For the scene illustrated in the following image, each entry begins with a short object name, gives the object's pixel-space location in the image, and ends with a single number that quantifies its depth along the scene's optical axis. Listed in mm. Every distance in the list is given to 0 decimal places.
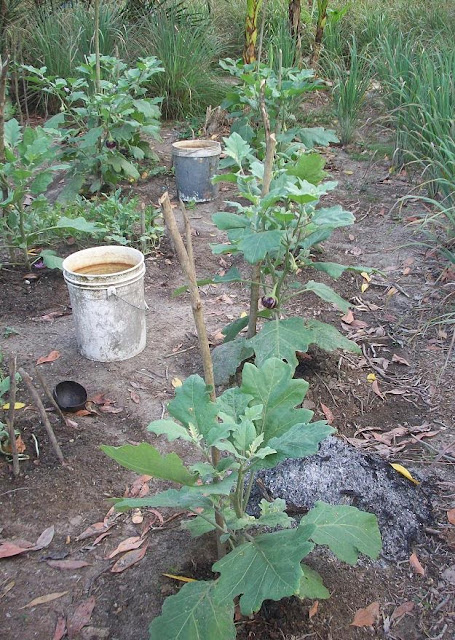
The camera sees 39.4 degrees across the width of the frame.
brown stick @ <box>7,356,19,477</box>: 2416
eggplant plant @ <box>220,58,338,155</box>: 4578
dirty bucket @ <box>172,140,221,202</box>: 5395
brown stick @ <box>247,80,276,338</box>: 2369
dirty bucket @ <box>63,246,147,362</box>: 3305
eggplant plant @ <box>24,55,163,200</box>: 4895
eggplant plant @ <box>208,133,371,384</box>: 2451
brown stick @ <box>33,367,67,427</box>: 2668
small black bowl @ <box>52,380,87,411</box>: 2977
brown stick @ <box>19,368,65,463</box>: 2455
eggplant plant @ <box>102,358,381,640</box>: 1506
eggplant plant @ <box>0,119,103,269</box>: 3734
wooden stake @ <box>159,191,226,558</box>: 1586
